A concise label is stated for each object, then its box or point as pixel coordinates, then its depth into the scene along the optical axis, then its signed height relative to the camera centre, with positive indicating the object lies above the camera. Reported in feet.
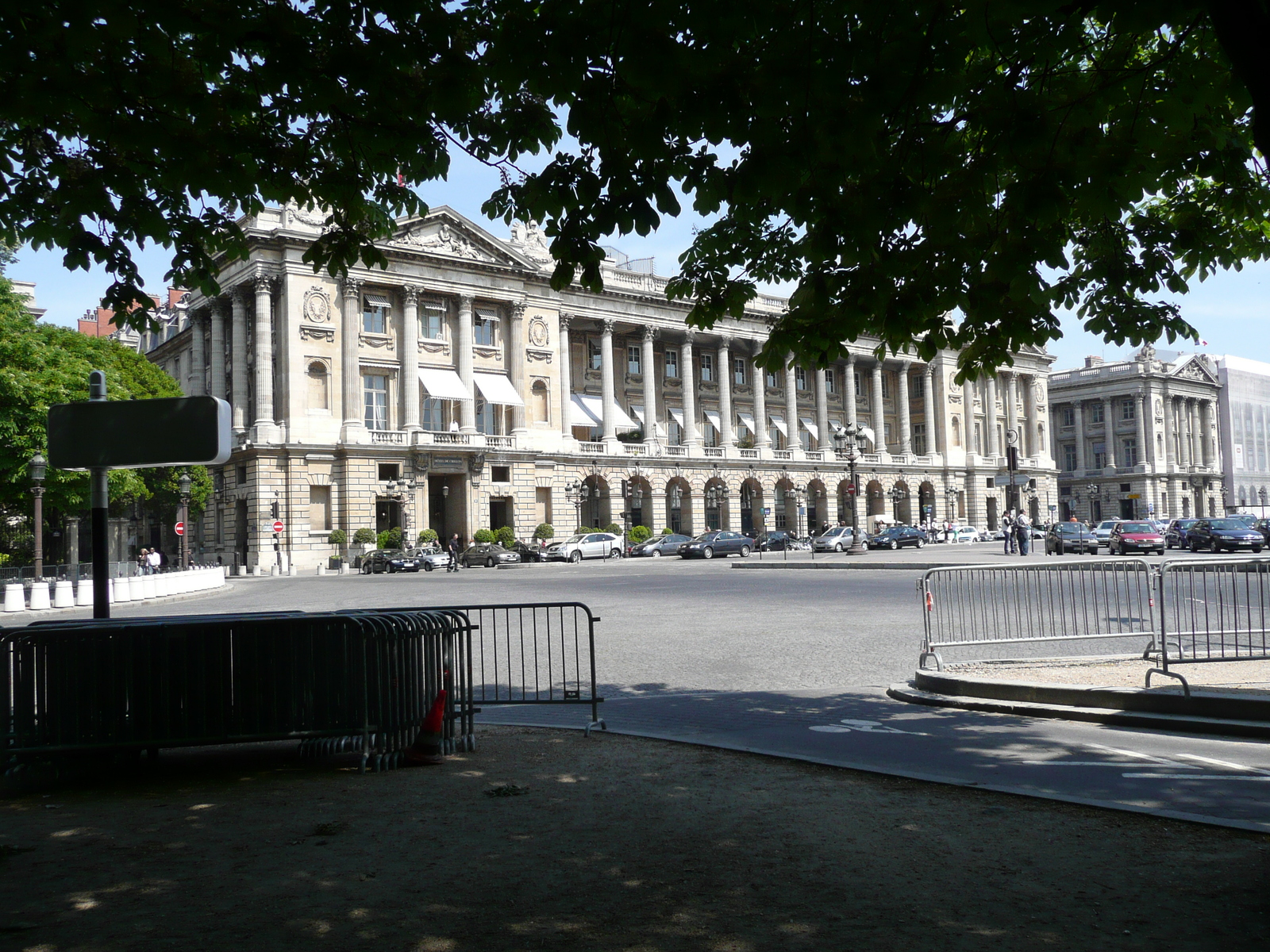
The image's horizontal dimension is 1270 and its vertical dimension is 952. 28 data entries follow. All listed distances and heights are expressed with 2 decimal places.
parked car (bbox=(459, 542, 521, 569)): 184.34 -4.61
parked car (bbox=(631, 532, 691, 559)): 206.80 -4.55
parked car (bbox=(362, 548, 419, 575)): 170.81 -4.82
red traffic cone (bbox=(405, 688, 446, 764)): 26.17 -5.22
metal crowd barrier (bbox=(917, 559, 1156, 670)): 41.16 -3.53
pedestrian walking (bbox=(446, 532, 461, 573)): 179.10 -4.18
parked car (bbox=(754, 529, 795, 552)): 198.69 -3.94
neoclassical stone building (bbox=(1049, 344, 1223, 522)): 383.86 +27.42
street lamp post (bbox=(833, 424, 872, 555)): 175.73 +10.55
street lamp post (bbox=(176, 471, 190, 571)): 139.13 +2.82
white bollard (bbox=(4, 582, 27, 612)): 91.81 -4.66
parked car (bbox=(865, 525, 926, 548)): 206.49 -4.40
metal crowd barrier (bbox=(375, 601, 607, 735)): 34.01 -6.04
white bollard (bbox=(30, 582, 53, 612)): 95.09 -4.88
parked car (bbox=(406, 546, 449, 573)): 174.70 -4.59
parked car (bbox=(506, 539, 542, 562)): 195.83 -4.32
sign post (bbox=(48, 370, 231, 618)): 24.91 +2.67
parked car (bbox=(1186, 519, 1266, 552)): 151.84 -4.61
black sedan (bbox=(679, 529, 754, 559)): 185.78 -4.21
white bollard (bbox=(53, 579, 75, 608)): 96.89 -4.85
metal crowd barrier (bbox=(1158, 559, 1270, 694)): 36.47 -3.97
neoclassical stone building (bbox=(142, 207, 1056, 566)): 192.24 +28.64
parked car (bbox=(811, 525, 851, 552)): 193.16 -4.27
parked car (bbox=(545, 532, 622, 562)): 193.88 -4.00
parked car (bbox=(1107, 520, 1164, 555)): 150.00 -4.48
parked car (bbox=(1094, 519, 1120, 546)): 166.28 -3.70
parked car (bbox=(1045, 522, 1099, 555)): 153.07 -4.15
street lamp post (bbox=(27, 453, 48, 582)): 95.92 +5.69
